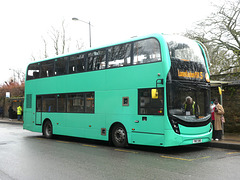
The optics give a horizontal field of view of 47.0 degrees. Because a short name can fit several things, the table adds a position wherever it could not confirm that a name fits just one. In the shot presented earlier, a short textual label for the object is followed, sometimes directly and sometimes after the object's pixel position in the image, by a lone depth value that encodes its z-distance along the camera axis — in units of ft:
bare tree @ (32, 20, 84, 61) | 120.78
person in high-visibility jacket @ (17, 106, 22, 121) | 104.12
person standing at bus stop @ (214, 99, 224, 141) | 38.60
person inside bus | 31.01
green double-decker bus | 30.55
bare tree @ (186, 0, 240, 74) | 67.51
